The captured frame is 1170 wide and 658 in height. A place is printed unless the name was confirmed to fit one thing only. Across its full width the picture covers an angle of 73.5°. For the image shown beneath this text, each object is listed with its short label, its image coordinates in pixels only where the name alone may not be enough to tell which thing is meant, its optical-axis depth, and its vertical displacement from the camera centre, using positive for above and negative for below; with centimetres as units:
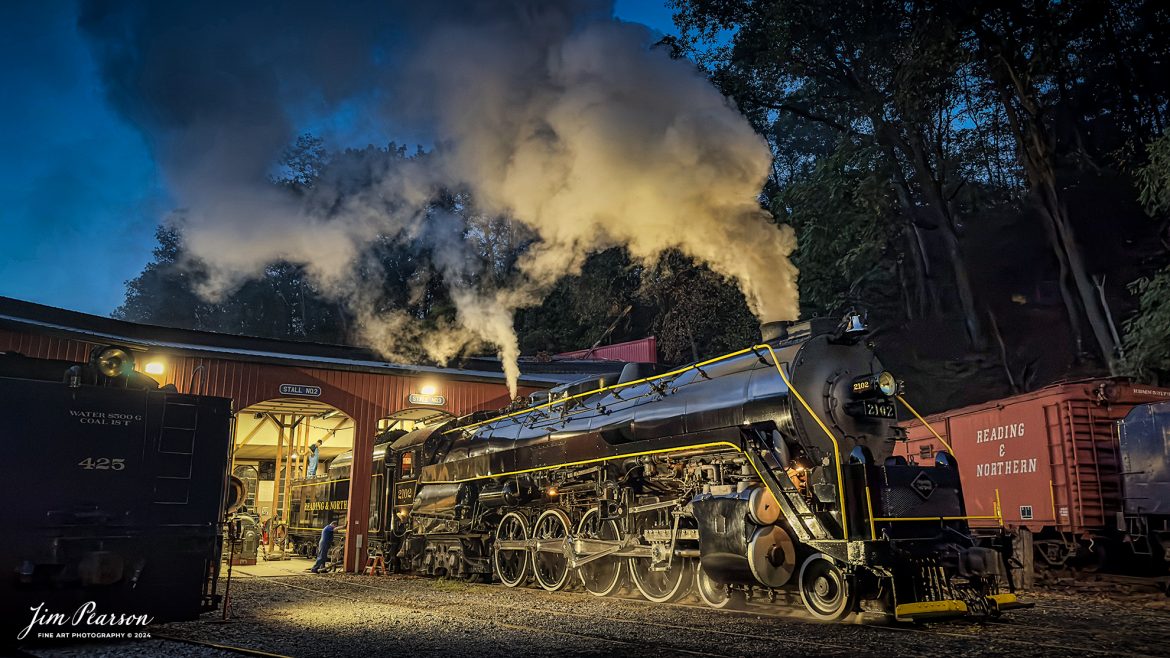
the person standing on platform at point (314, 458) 2361 +116
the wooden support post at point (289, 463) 2172 +89
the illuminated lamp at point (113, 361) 681 +115
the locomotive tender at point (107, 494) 612 +1
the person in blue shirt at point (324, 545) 1576 -96
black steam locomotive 725 +6
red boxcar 1159 +58
